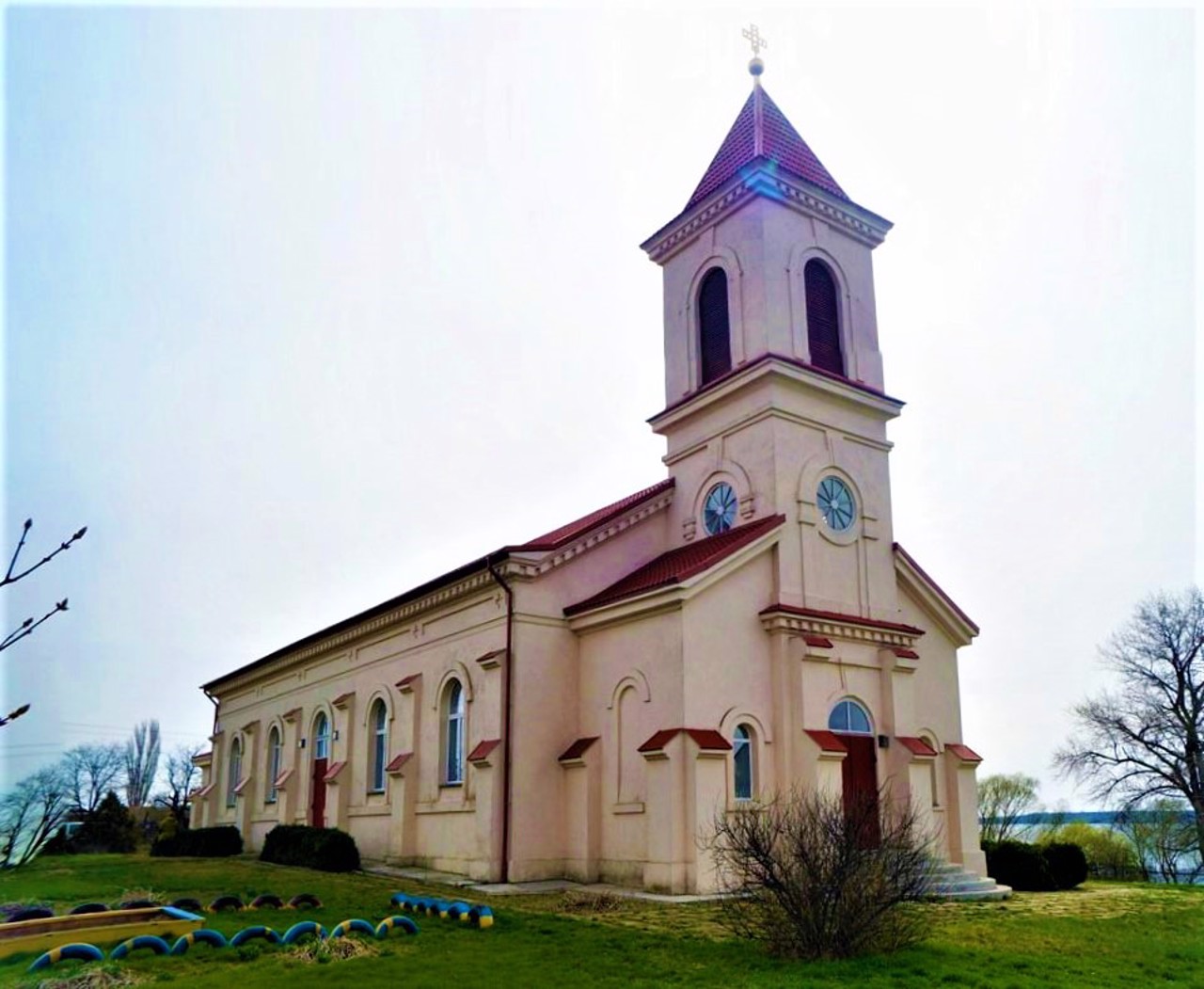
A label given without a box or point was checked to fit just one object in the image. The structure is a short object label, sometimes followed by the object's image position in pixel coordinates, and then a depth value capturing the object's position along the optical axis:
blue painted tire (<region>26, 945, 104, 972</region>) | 10.87
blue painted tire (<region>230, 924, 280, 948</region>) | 12.52
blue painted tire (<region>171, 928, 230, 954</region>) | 12.07
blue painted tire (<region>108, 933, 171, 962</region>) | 11.74
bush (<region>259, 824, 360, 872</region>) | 24.27
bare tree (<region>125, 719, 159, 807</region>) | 55.06
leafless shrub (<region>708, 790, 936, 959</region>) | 11.45
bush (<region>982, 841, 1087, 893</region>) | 22.41
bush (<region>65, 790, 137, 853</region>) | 40.06
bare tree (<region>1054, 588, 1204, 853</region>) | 38.09
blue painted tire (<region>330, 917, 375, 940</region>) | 12.90
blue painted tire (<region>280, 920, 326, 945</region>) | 12.49
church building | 19.27
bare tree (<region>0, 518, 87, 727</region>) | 3.05
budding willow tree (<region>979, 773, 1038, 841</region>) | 50.66
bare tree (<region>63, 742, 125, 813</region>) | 31.22
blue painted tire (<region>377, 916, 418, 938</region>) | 13.46
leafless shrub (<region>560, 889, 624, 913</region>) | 16.19
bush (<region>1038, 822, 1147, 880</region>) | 37.91
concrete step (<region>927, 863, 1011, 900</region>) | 19.08
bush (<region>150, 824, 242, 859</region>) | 33.16
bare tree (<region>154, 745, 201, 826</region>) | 66.81
